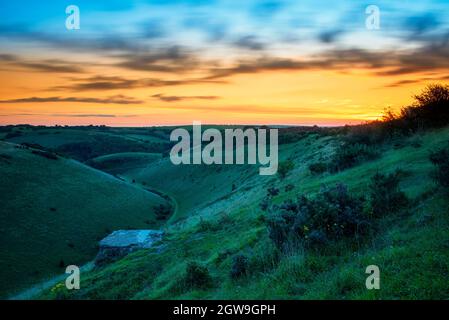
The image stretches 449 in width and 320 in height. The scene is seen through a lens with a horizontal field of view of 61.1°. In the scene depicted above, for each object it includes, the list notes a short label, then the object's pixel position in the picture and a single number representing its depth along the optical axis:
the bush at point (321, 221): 11.56
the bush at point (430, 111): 25.34
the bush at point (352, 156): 23.73
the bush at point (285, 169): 36.01
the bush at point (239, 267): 12.06
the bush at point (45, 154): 64.19
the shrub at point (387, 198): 12.59
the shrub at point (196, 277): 12.71
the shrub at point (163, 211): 58.00
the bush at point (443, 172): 12.16
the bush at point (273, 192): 26.44
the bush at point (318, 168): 27.20
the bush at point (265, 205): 21.00
